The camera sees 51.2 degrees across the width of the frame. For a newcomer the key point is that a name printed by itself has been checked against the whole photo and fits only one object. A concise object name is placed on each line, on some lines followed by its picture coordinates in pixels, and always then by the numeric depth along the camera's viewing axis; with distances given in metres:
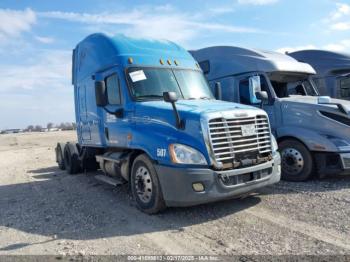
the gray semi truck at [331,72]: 11.84
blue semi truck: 5.48
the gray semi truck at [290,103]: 7.68
